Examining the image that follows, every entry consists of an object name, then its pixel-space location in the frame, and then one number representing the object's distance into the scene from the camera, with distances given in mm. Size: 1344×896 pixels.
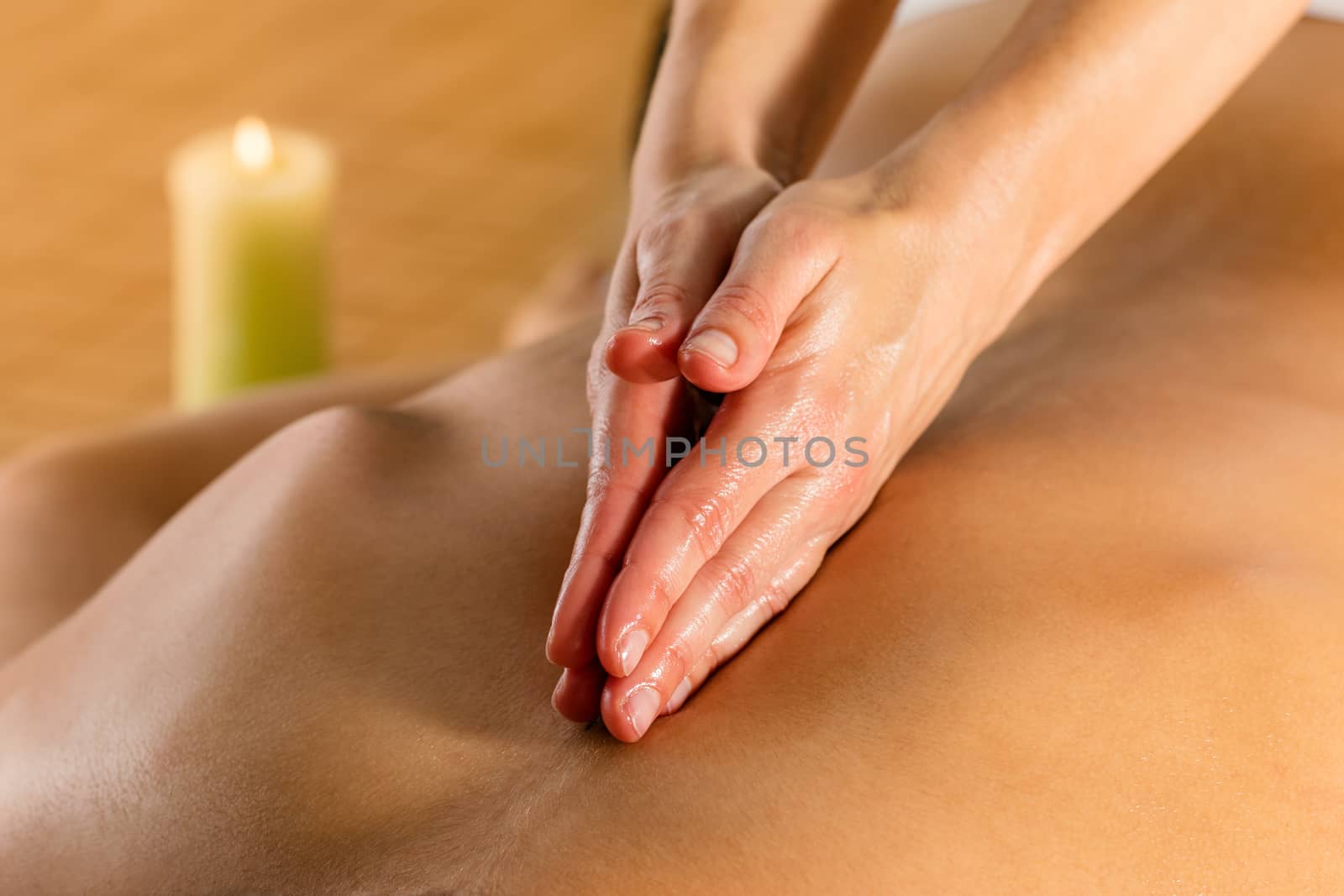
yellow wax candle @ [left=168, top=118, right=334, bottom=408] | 1371
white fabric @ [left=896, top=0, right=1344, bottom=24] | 1139
